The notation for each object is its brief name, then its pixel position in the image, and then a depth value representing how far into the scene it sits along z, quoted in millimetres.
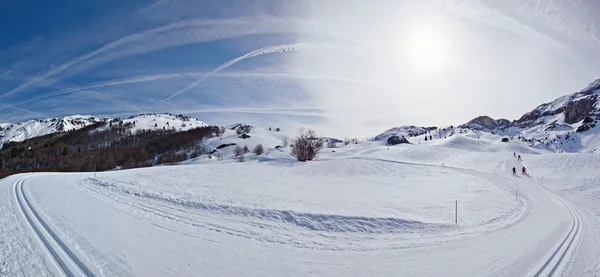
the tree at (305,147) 49969
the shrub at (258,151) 80312
